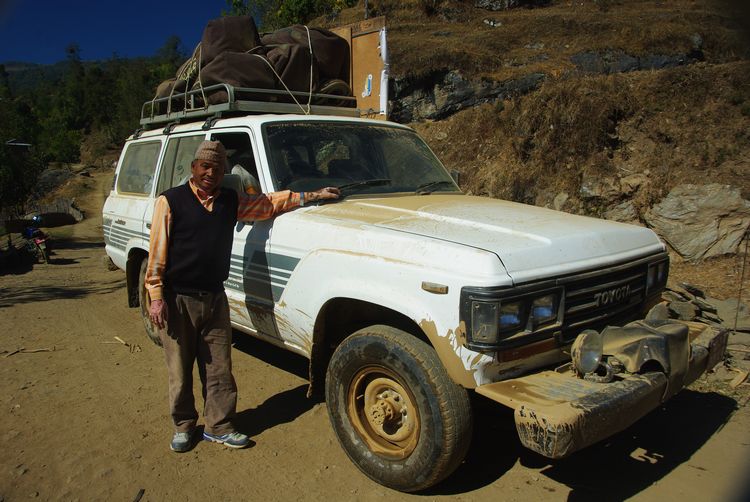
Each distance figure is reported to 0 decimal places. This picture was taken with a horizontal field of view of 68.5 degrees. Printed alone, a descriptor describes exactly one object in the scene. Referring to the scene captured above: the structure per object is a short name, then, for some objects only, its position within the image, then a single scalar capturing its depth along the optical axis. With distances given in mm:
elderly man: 3273
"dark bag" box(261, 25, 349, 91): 5324
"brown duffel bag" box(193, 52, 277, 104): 4672
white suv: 2523
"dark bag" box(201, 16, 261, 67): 5125
